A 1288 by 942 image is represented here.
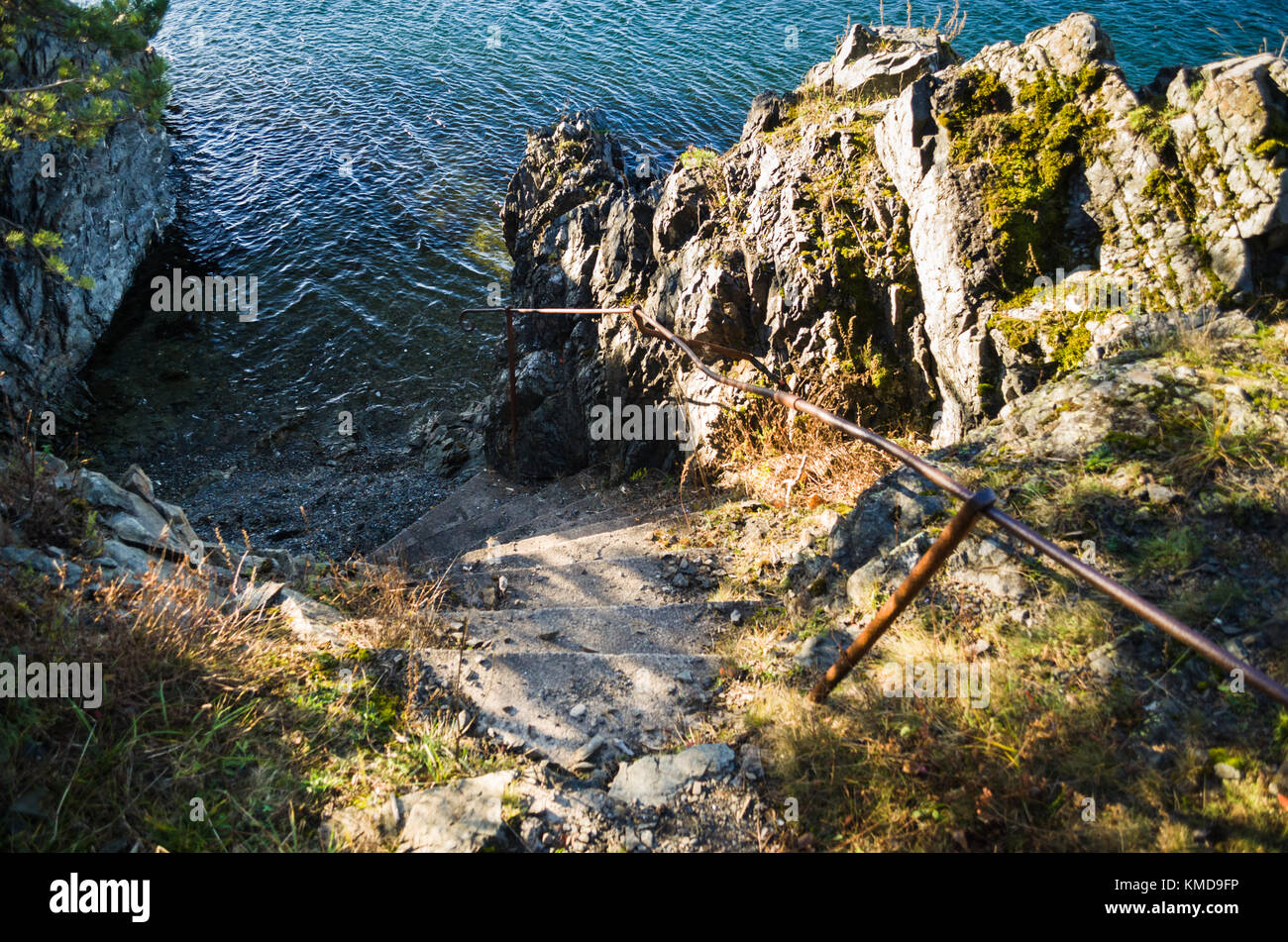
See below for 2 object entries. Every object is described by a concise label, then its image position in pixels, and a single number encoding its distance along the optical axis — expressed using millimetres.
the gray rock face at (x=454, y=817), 3594
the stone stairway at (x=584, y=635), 4766
